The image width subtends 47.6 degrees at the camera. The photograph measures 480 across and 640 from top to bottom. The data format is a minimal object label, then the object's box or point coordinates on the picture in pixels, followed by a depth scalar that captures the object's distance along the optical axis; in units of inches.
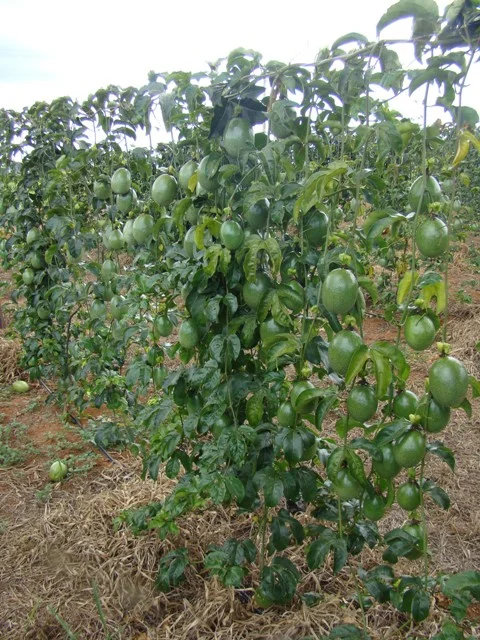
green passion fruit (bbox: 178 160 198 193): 67.6
